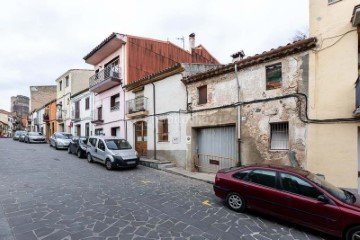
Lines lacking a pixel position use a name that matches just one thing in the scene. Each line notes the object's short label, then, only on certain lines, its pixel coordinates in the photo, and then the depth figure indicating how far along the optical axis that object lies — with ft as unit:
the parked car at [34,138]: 89.61
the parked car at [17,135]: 106.48
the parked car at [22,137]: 96.73
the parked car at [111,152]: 40.65
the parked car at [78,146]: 53.36
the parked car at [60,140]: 68.13
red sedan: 16.44
